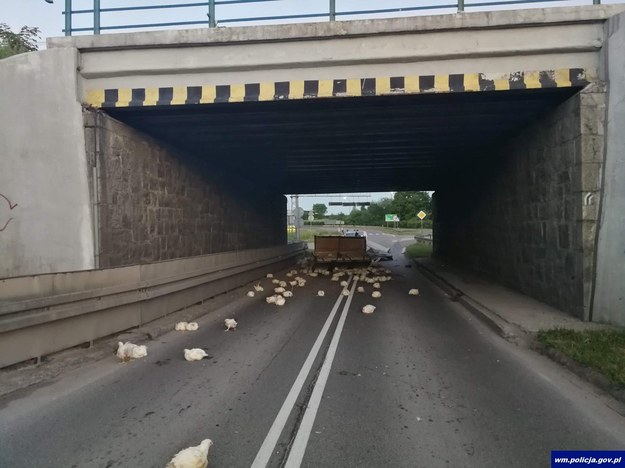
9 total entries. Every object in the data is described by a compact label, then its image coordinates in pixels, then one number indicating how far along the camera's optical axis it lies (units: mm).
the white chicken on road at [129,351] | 6039
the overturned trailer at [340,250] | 20062
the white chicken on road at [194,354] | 6102
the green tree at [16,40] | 22516
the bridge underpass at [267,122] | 7629
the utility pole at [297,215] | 37038
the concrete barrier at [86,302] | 5480
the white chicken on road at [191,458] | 3174
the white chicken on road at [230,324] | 7964
